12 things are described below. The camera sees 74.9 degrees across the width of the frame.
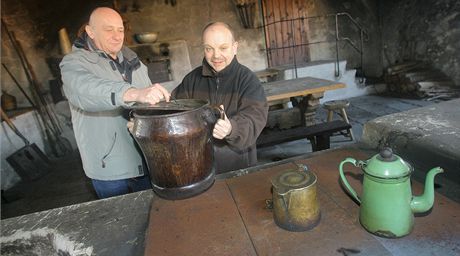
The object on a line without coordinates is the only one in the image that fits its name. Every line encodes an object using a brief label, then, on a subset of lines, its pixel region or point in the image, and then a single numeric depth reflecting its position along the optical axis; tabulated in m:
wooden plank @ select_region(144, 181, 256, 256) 0.98
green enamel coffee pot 0.88
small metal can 0.95
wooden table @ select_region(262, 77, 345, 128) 3.77
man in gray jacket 1.50
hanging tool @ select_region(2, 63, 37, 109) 4.94
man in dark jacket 1.63
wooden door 6.74
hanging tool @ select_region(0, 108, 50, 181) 4.12
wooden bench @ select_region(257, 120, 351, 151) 3.19
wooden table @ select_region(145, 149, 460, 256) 0.91
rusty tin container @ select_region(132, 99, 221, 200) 1.12
